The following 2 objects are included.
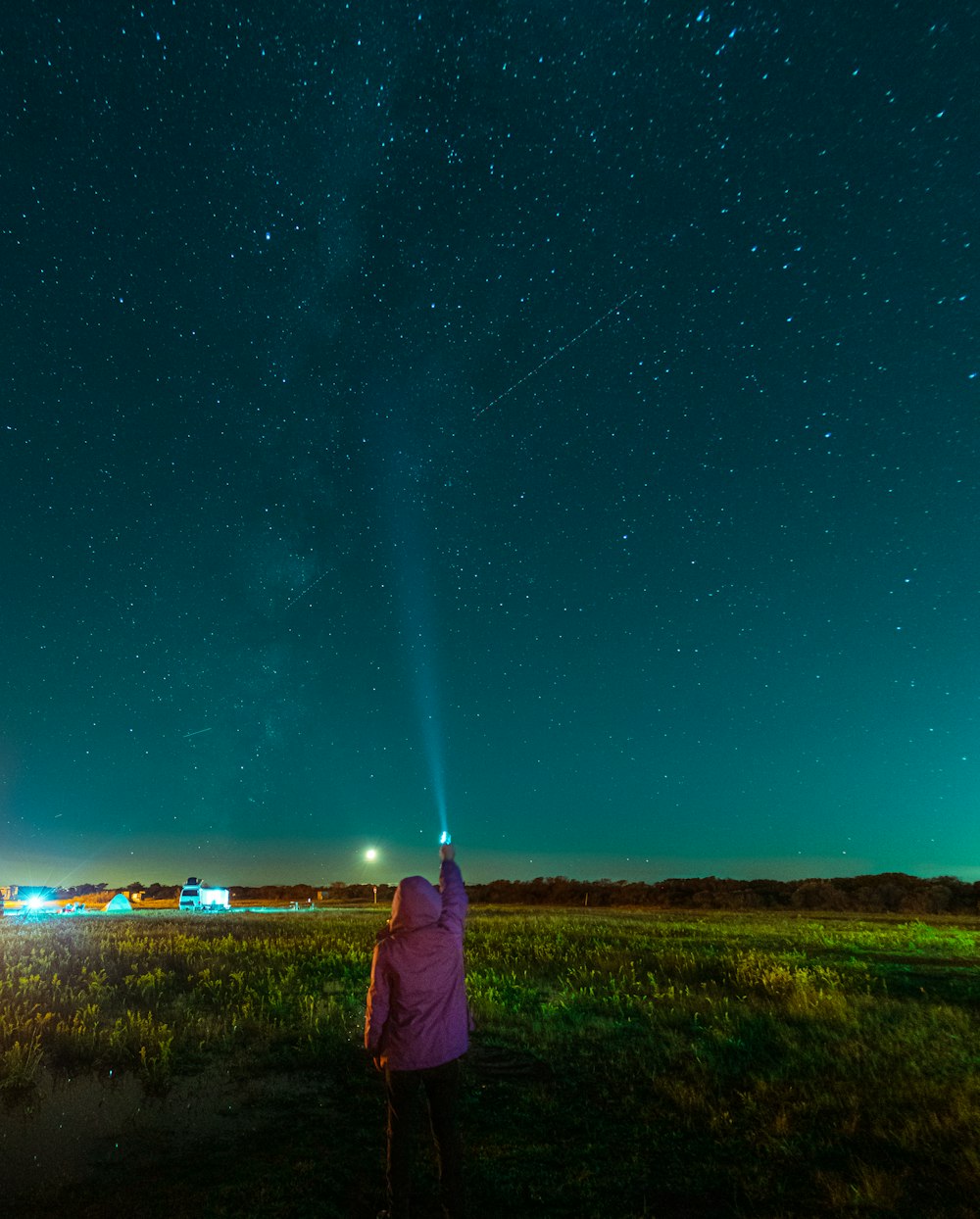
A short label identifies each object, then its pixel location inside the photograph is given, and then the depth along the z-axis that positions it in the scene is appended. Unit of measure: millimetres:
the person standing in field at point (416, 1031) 4727
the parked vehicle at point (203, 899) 52647
